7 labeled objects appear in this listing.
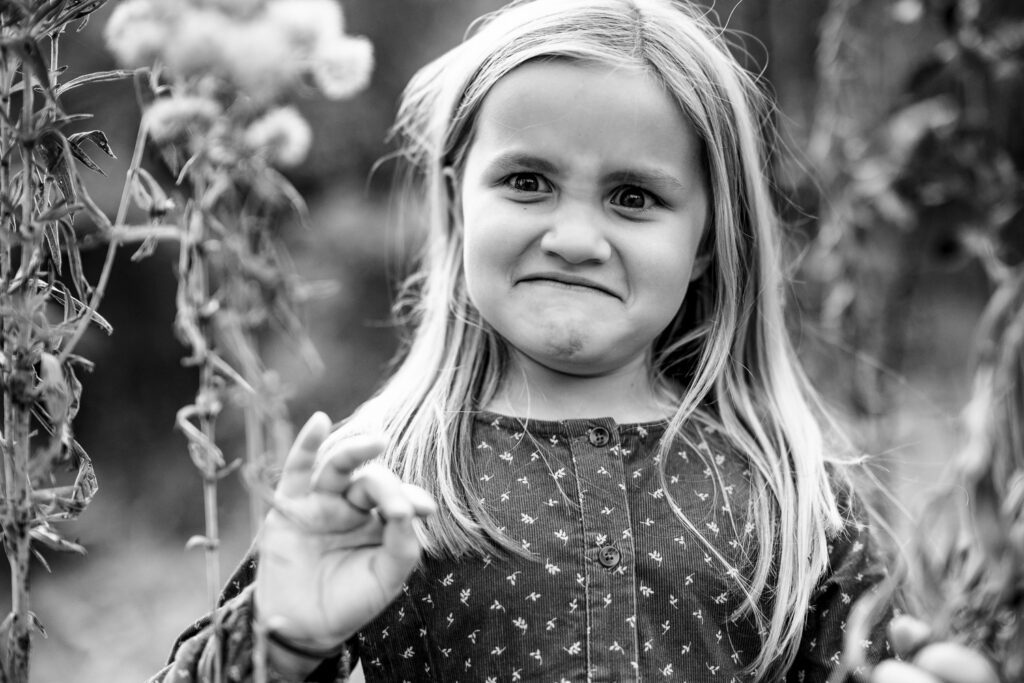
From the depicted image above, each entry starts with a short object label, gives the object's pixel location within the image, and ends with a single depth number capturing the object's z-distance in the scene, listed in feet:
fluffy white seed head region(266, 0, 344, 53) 2.76
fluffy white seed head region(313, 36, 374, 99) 2.92
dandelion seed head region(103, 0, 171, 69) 2.70
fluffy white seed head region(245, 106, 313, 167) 2.92
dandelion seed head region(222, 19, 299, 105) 2.61
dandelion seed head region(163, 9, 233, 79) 2.59
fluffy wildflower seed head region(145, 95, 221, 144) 2.67
